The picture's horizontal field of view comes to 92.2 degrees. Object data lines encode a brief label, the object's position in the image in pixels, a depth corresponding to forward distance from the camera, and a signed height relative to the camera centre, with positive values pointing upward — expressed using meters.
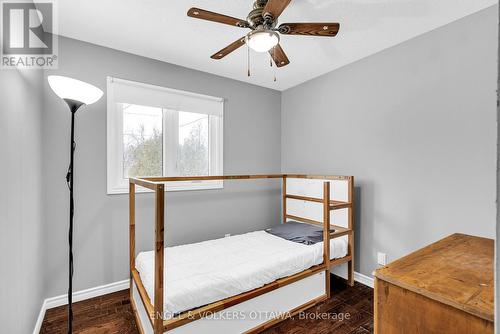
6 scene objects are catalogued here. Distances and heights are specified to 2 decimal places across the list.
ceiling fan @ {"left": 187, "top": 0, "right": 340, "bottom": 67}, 1.43 +0.90
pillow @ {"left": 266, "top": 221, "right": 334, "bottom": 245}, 2.48 -0.73
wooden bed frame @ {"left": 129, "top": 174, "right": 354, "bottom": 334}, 1.40 -0.79
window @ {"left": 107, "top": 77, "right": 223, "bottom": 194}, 2.45 +0.38
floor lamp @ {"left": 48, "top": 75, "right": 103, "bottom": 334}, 1.43 +0.46
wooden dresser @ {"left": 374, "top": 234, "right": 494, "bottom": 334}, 0.68 -0.39
